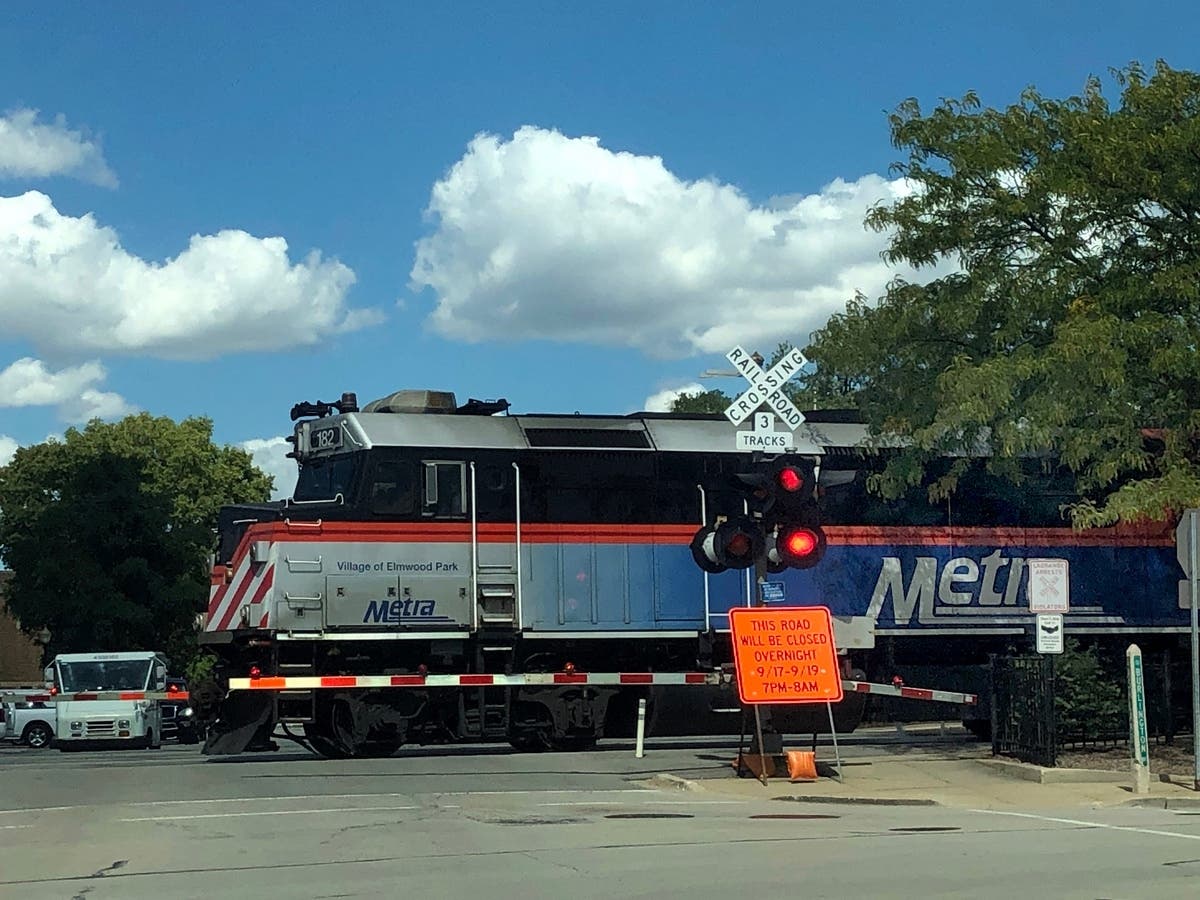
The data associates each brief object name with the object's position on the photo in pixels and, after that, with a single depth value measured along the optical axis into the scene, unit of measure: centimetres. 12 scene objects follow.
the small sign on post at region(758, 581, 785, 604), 2206
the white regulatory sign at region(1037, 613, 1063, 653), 1750
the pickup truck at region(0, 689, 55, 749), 3722
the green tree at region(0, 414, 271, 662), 5138
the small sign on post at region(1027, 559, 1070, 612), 1739
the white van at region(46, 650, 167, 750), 3266
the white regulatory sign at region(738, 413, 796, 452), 1670
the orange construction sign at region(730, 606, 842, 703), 1773
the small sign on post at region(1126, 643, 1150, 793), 1585
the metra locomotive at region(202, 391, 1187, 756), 2072
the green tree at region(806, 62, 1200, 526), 1766
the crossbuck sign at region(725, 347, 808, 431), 1672
